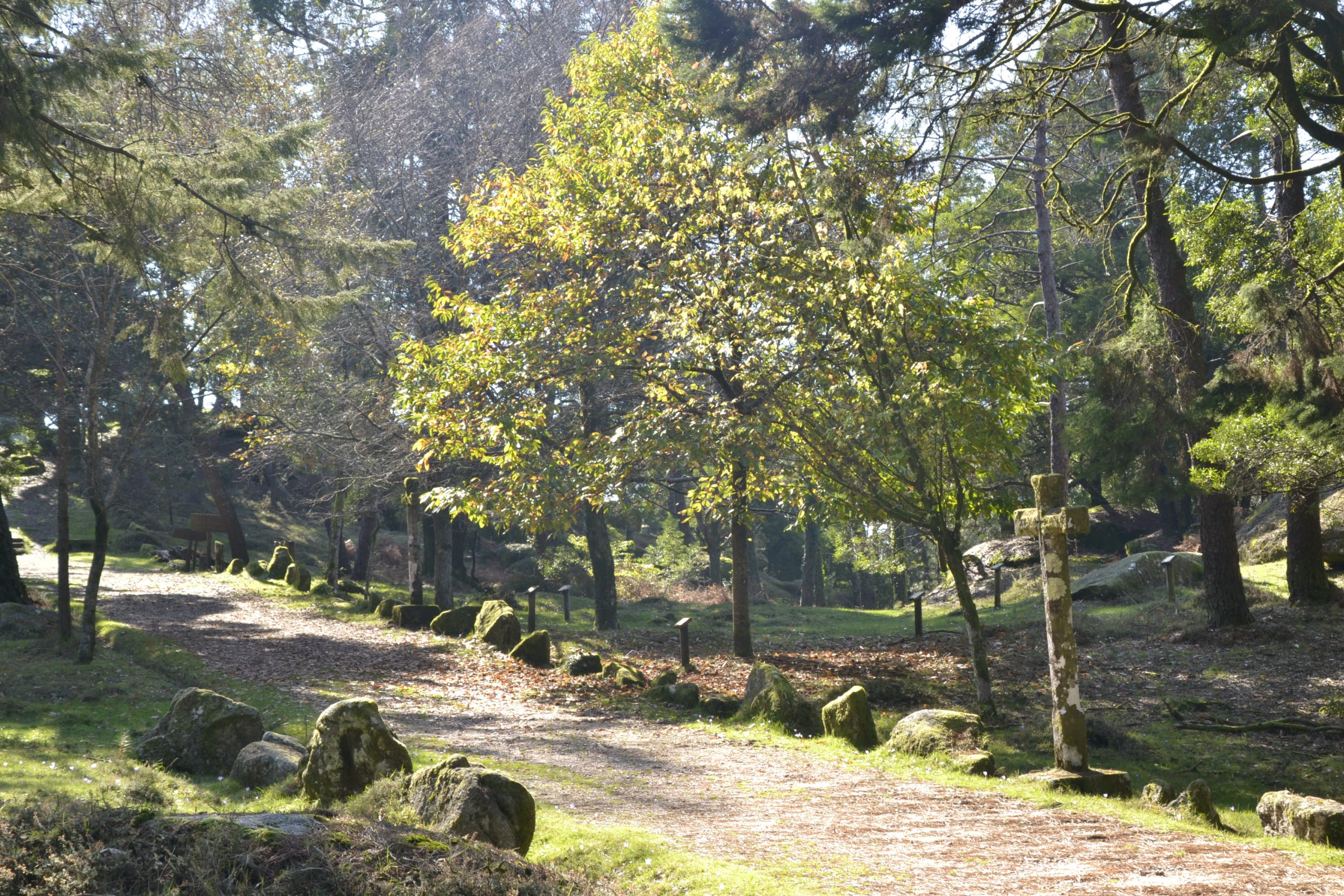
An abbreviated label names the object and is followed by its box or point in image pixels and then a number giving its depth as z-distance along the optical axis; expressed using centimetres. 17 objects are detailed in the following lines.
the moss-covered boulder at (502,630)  1903
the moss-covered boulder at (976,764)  1027
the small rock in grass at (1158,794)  874
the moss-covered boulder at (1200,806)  824
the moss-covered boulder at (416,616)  2169
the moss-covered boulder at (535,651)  1783
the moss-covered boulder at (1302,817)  751
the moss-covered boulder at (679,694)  1467
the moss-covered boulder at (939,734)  1090
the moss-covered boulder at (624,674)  1600
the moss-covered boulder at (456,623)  2047
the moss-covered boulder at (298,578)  2791
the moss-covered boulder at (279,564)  3034
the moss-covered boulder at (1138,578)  2077
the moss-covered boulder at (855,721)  1192
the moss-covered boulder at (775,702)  1290
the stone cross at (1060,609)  970
